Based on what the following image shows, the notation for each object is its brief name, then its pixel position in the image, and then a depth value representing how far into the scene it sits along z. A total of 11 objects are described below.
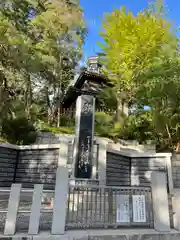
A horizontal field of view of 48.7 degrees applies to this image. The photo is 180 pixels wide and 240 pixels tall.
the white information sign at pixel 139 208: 3.99
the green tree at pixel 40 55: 10.63
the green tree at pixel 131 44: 11.59
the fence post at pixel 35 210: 3.47
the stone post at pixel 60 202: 3.57
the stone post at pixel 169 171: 8.36
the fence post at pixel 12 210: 3.41
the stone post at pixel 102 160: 7.23
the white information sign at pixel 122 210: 3.96
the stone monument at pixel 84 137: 5.73
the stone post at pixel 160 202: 3.94
